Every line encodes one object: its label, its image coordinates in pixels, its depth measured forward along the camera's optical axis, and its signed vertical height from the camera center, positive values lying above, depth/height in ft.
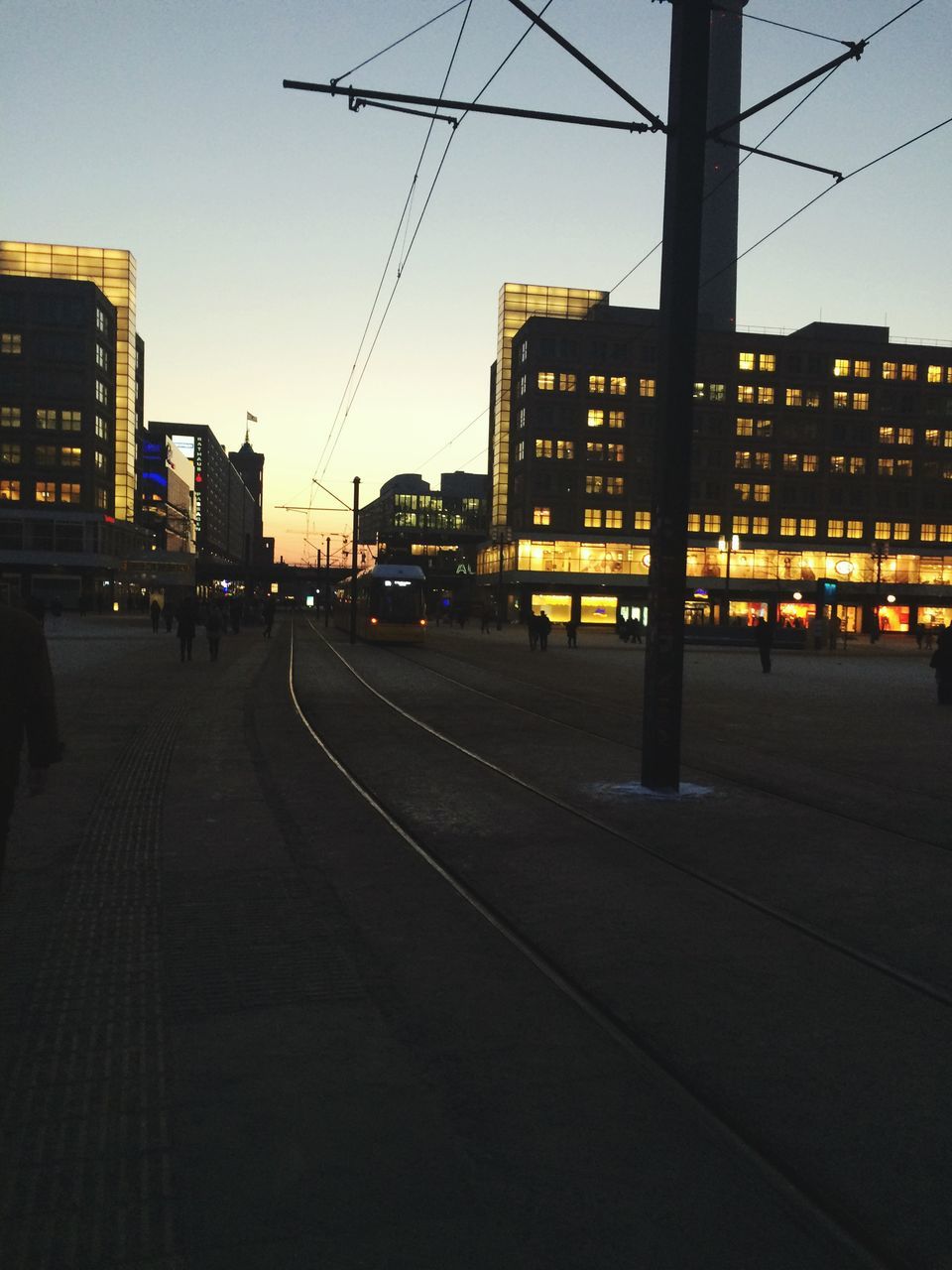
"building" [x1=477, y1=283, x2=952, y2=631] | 268.41 +35.57
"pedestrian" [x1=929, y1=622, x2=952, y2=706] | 63.98 -3.97
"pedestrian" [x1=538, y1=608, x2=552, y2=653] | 129.90 -4.04
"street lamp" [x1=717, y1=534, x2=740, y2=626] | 203.43 +12.54
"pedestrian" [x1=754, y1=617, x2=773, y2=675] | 94.02 -3.70
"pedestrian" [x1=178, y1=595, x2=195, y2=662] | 91.09 -3.49
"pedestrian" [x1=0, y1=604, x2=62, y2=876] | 13.83 -1.62
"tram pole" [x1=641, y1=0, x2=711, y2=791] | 28.73 +7.07
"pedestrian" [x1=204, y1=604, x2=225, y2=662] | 91.91 -3.63
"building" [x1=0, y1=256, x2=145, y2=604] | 242.99 +37.55
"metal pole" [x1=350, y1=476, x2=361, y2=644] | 139.78 -1.70
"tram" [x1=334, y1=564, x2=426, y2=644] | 127.85 -1.08
